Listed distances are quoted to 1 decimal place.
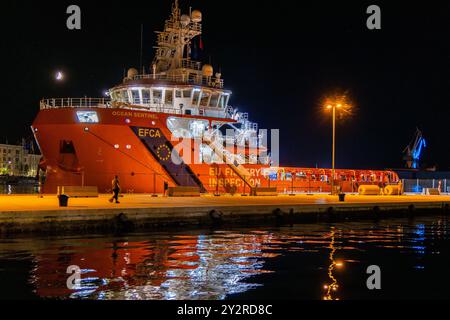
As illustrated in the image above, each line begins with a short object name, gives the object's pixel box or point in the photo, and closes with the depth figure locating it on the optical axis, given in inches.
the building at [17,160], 7003.0
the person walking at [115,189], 936.5
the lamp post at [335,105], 1422.9
